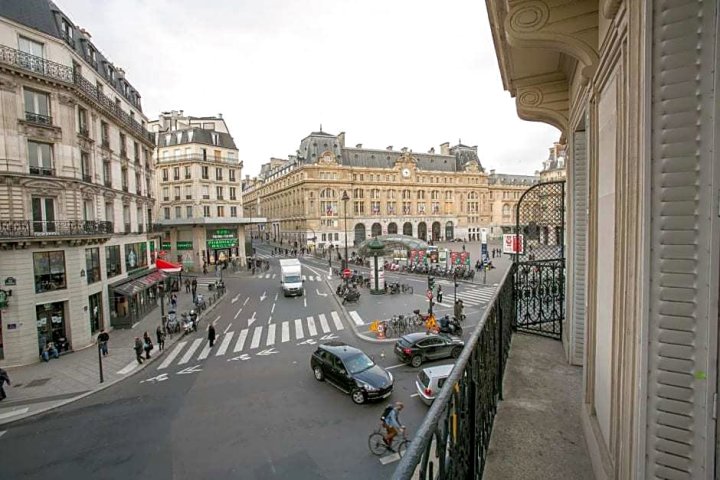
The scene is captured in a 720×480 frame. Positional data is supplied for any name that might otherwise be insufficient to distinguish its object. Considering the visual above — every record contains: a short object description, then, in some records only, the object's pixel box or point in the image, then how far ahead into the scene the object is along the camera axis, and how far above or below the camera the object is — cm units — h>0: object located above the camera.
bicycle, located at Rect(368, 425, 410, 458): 932 -578
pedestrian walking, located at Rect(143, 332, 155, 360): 1789 -575
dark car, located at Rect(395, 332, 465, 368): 1543 -535
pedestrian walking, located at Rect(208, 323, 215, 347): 1917 -558
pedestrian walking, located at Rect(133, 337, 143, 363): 1720 -559
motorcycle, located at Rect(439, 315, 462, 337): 1958 -562
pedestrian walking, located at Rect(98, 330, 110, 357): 1675 -523
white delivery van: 3191 -468
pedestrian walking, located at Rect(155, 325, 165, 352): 1897 -576
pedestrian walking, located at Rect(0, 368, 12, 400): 1386 -565
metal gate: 718 -77
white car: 1170 -514
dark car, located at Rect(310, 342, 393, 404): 1212 -522
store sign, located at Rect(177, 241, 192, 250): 4694 -200
